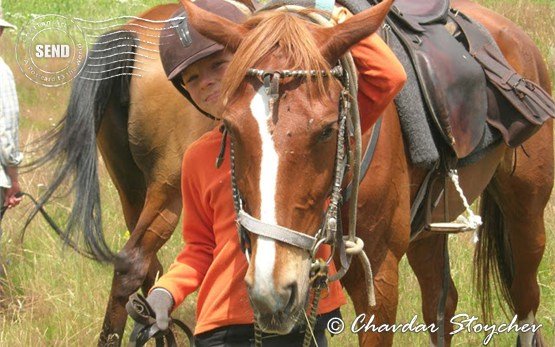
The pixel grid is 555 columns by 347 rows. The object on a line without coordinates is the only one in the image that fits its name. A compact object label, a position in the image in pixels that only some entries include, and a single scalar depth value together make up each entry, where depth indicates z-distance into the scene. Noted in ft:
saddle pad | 24.67
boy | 19.77
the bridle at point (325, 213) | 17.37
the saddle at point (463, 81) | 26.30
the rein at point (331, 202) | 17.71
